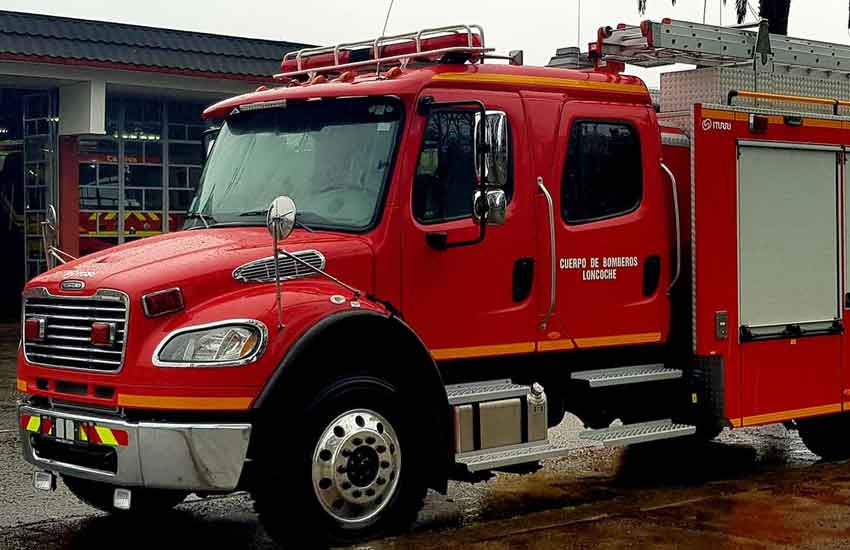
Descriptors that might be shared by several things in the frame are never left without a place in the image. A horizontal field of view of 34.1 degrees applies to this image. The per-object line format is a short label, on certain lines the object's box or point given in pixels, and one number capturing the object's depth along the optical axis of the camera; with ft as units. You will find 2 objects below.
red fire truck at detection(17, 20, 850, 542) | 22.70
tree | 61.62
